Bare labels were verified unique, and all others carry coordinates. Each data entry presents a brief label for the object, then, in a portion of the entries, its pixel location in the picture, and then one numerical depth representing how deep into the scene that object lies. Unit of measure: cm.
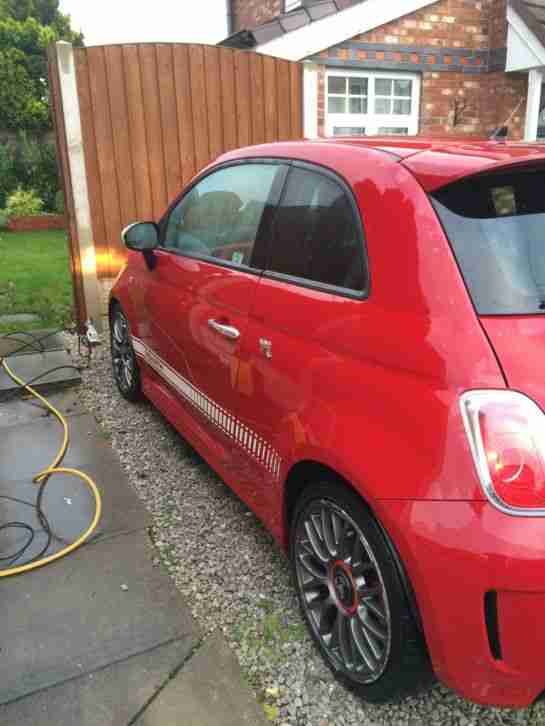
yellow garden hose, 279
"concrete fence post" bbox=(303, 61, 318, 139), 665
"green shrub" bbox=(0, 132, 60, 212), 1527
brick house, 848
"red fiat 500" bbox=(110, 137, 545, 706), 151
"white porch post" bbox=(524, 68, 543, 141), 916
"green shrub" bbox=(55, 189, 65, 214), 1460
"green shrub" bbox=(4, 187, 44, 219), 1405
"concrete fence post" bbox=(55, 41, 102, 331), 562
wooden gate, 582
